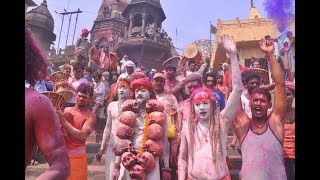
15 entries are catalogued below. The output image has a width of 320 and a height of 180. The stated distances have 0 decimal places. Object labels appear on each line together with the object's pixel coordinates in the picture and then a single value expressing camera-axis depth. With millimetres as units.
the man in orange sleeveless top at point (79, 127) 3007
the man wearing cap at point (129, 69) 5642
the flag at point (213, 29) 19876
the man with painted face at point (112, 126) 3461
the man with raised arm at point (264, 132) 2616
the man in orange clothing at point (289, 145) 2978
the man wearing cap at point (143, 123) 3008
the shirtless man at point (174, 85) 4307
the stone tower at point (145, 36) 15737
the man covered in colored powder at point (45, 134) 1523
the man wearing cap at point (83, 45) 7798
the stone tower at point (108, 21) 25118
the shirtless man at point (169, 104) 3374
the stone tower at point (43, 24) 21141
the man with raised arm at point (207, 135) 2671
